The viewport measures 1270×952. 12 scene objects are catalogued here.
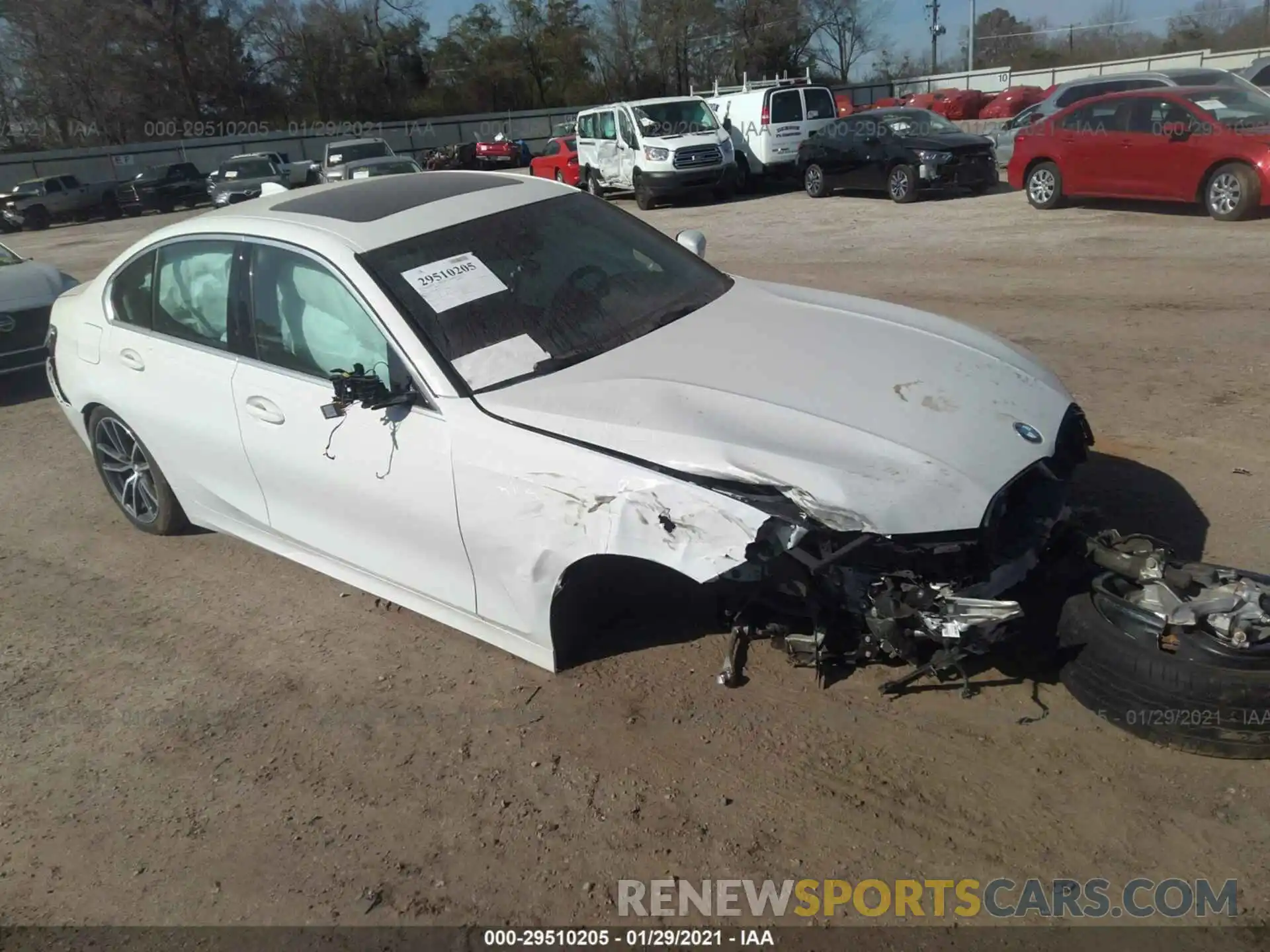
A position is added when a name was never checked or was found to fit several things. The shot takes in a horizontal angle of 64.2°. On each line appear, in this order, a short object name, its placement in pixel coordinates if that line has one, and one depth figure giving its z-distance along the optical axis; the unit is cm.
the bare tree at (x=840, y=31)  6450
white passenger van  1911
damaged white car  303
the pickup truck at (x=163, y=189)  3219
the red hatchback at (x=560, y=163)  2323
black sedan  1602
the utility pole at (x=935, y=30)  6844
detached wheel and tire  292
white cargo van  2016
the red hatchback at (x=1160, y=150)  1167
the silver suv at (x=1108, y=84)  1593
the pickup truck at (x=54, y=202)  3038
